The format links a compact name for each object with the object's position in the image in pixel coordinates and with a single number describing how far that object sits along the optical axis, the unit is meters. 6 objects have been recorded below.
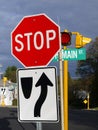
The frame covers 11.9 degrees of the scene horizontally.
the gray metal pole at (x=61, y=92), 8.45
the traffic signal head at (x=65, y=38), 10.88
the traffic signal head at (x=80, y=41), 12.12
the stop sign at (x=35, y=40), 6.59
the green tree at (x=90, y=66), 65.06
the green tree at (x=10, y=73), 130.12
